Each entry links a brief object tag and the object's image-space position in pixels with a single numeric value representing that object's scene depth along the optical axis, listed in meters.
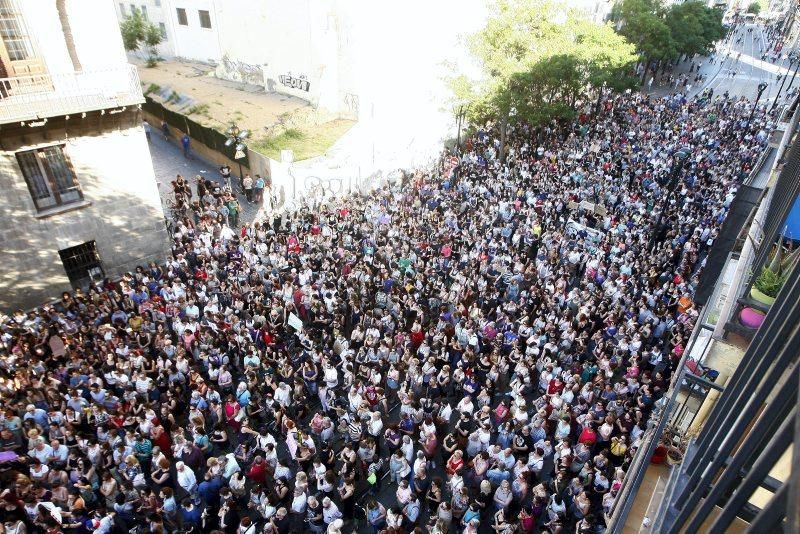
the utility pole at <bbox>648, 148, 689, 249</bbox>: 18.11
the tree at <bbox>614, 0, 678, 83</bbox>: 43.31
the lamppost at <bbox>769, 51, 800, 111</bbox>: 63.48
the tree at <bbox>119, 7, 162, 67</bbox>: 43.66
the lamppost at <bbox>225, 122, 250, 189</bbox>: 25.52
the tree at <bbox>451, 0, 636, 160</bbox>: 24.88
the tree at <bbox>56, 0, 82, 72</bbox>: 14.88
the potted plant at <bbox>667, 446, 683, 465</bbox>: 7.53
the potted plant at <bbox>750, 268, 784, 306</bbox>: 6.91
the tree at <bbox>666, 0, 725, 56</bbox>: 49.12
